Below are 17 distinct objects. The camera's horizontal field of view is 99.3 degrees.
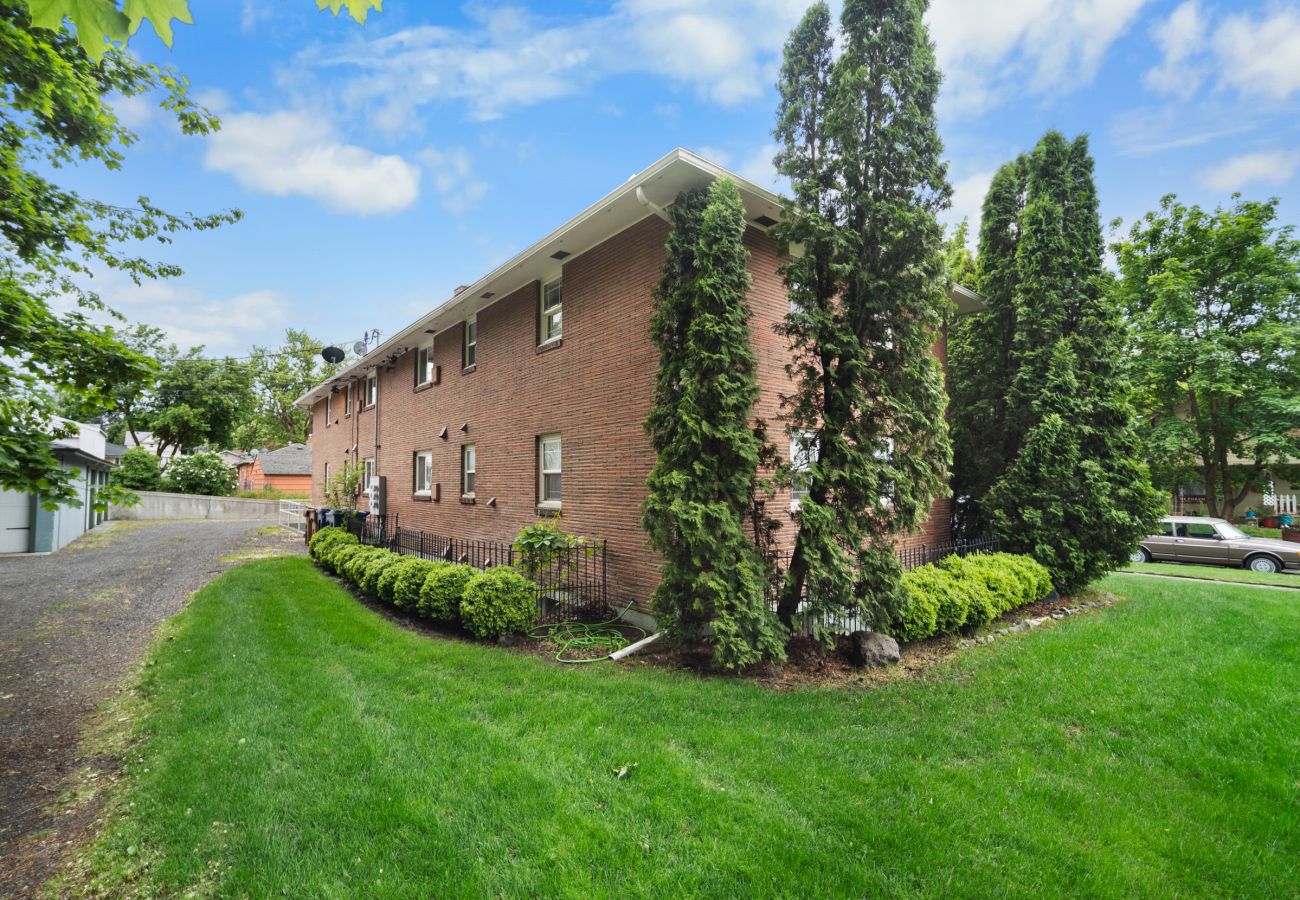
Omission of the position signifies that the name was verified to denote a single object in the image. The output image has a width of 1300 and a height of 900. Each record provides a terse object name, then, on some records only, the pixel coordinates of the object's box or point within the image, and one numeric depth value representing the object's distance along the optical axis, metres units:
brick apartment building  7.67
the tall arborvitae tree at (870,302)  5.96
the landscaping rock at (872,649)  5.95
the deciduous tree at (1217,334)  17.77
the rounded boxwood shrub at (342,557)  10.80
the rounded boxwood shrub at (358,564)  9.64
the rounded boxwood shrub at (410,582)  7.82
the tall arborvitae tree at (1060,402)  9.16
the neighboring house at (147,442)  41.69
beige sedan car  14.70
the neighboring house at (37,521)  14.62
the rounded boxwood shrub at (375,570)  8.93
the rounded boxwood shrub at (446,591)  7.18
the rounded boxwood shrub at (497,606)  6.69
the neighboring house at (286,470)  40.47
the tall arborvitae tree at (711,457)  5.59
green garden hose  6.57
